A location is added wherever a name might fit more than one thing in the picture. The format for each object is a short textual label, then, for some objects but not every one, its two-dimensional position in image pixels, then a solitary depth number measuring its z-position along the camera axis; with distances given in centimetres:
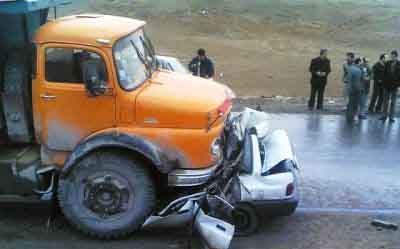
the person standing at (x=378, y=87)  1683
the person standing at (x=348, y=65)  1705
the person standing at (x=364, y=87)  1653
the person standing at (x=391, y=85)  1628
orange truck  841
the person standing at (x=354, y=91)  1630
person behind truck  1722
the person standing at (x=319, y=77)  1759
